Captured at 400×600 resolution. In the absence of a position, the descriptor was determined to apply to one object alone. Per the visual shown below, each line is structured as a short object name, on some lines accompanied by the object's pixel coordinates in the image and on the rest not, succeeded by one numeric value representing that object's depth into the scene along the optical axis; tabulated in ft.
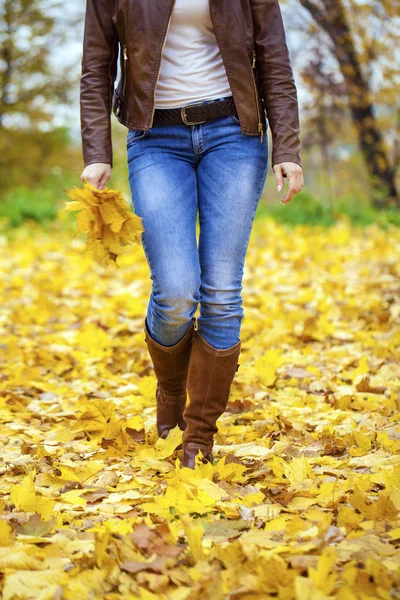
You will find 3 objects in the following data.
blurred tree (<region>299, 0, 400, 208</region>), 59.98
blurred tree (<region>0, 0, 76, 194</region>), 104.42
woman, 16.67
